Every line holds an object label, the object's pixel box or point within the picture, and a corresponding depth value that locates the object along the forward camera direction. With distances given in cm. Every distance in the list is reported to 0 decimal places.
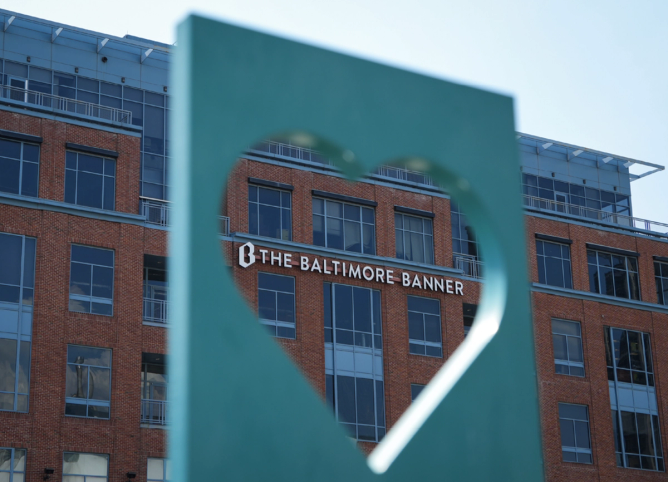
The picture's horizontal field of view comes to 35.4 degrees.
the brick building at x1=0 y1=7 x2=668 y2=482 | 3684
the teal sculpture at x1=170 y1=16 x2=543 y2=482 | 938
